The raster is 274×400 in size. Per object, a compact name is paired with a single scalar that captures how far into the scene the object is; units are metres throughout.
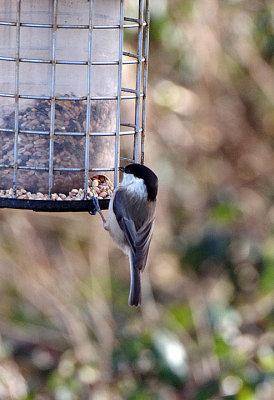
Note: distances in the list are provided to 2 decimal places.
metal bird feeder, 7.02
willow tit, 7.37
